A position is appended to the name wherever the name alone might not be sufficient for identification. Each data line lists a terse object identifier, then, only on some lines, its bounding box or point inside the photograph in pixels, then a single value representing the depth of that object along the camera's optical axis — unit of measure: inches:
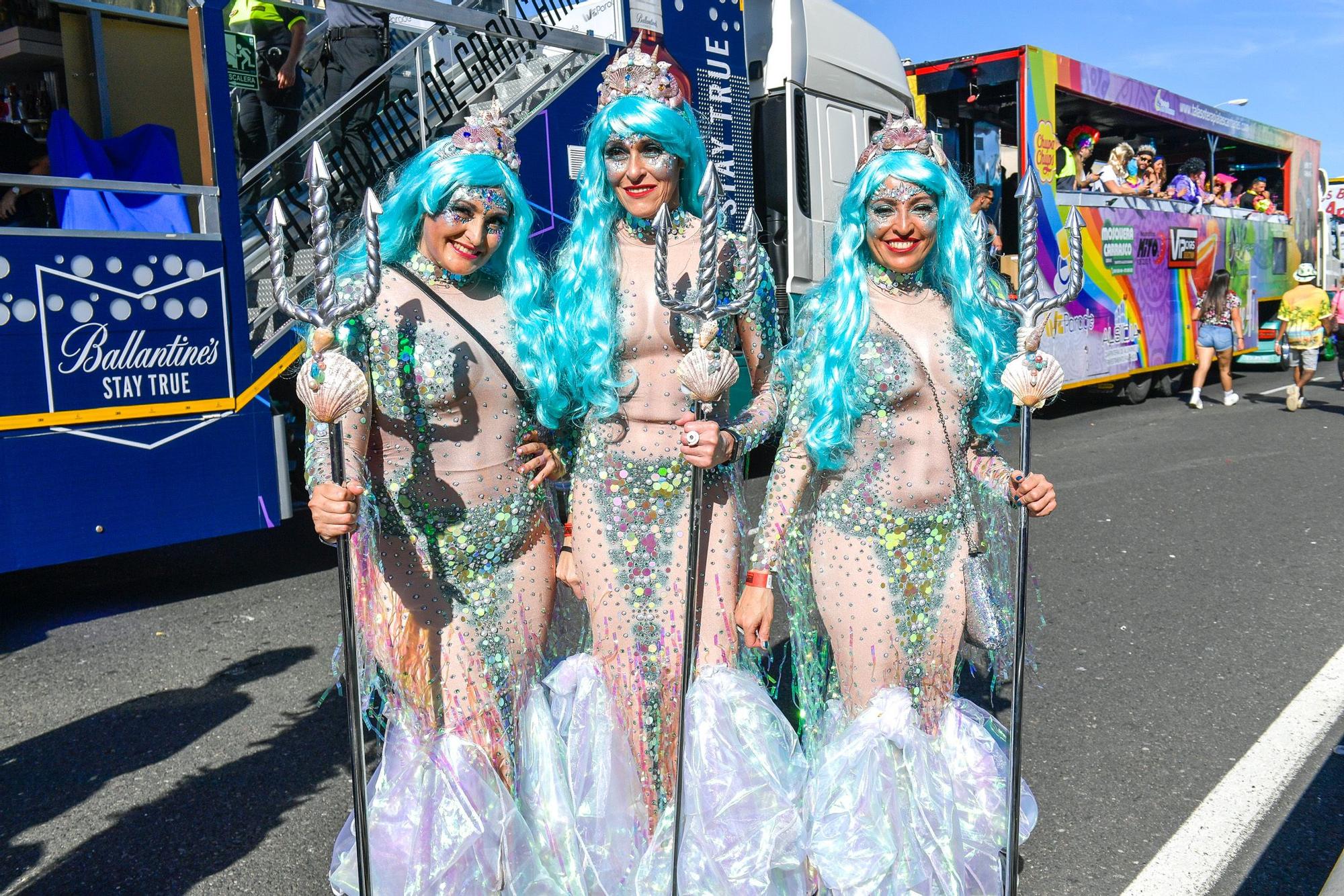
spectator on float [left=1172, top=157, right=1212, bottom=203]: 540.4
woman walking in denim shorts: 482.6
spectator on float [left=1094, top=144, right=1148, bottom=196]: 478.6
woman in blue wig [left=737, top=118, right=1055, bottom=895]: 93.1
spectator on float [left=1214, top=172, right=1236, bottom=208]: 593.3
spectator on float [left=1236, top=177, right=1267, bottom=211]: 637.3
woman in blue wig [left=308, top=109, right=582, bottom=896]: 89.6
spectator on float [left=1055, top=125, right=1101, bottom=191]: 457.7
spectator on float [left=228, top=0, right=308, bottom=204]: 255.0
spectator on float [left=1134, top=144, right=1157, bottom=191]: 506.0
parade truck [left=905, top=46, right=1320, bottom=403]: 417.4
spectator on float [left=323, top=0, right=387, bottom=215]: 249.8
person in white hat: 468.8
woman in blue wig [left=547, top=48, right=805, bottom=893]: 95.9
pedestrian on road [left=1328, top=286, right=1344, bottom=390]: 530.0
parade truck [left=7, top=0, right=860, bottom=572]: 183.6
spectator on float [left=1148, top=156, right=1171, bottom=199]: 514.3
